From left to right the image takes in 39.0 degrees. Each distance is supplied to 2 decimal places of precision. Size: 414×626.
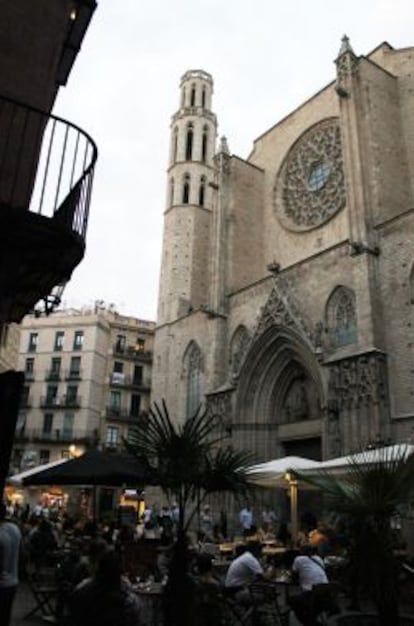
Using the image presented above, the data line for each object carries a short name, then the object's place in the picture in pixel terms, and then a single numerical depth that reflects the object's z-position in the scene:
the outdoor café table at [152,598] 6.27
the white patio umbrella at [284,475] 12.20
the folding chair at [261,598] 6.20
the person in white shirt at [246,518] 14.73
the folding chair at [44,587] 7.07
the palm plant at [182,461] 5.55
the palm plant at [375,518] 4.66
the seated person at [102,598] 3.81
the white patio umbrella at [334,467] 10.23
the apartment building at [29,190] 4.96
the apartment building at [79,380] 37.31
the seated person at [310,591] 6.05
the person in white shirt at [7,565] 5.00
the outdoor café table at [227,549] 11.59
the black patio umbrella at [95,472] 8.55
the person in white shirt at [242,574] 6.70
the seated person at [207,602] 5.06
